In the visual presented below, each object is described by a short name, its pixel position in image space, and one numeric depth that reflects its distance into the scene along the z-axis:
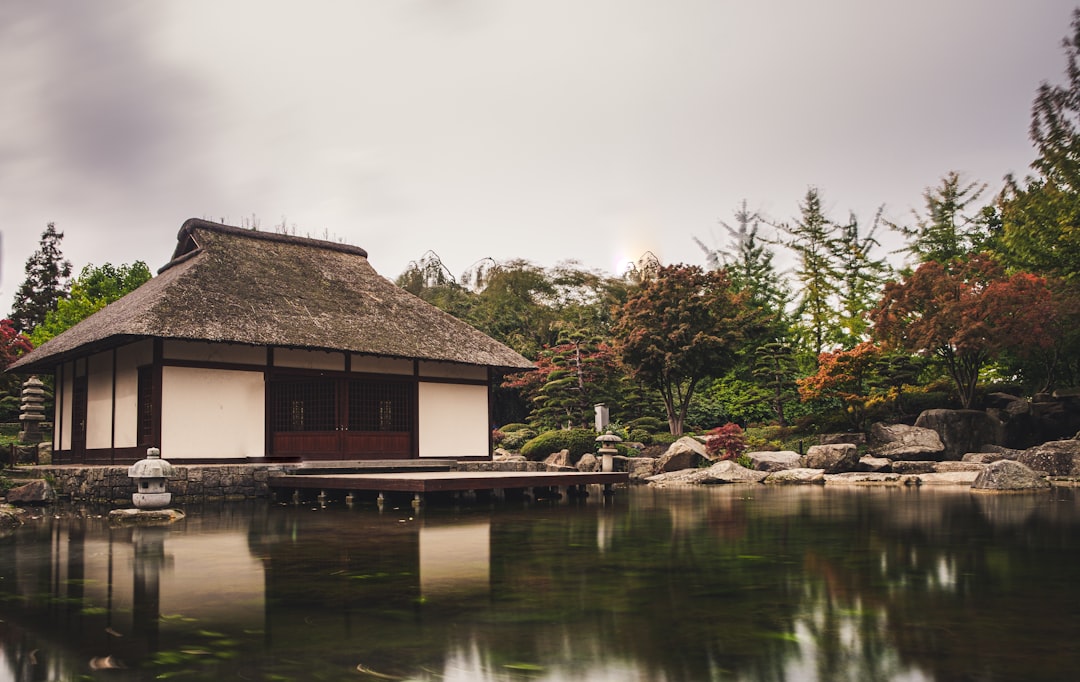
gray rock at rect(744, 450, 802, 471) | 19.42
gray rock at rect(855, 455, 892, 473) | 18.05
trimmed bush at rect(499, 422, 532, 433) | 28.96
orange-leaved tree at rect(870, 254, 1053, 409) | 18.86
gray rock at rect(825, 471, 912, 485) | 16.12
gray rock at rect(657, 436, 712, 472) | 20.08
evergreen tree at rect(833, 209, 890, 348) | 28.58
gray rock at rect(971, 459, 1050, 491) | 13.34
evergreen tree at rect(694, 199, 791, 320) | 31.12
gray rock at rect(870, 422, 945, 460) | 18.78
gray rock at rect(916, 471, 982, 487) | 15.30
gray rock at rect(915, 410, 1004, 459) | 19.25
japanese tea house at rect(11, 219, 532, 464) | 15.51
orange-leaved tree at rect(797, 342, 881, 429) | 21.23
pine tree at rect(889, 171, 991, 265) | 27.70
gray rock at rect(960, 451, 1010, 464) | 17.92
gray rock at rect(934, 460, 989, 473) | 17.36
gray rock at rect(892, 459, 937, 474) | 17.56
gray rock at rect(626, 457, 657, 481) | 20.30
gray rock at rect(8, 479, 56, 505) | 13.38
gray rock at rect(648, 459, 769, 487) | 18.23
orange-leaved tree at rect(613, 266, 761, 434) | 23.09
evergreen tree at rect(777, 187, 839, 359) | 29.33
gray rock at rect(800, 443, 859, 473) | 18.41
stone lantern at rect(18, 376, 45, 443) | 22.30
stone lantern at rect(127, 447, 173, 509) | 11.66
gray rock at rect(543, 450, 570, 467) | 21.47
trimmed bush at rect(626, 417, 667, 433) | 25.65
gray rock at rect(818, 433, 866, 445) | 20.50
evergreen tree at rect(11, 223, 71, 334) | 44.72
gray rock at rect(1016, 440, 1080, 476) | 15.95
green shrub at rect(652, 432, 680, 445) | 23.38
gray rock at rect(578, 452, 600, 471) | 20.43
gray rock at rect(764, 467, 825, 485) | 17.61
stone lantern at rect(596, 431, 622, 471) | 18.56
